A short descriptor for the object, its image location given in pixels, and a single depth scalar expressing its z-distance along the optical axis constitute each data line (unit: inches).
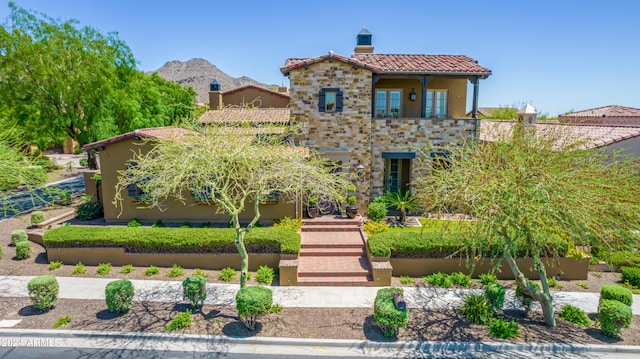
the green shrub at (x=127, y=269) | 510.0
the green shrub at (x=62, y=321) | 378.3
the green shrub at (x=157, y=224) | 641.5
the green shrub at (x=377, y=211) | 655.1
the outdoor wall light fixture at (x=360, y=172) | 721.8
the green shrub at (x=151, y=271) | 502.6
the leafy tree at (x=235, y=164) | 393.4
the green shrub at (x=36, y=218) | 647.8
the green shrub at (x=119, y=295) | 392.8
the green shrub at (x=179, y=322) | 375.9
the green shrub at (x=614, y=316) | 356.8
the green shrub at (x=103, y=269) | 505.0
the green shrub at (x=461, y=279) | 482.3
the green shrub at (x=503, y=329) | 364.5
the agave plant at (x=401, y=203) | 673.0
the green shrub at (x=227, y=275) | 495.5
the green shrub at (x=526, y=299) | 403.2
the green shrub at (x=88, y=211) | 687.7
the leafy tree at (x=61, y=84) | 863.1
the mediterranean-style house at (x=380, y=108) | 706.8
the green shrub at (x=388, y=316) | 355.3
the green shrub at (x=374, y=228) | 605.0
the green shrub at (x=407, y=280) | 489.1
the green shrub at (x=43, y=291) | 394.9
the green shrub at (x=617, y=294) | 389.1
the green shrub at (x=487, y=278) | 484.1
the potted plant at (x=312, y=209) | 665.6
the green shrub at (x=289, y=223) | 605.5
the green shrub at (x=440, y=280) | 480.4
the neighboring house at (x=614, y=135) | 676.7
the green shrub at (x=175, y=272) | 500.8
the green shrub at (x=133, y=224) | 635.5
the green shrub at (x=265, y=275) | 486.3
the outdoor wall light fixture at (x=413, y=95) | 768.3
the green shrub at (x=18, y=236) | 567.8
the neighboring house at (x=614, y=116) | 1127.6
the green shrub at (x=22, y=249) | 540.1
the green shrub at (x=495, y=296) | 406.9
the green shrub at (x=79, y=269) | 504.1
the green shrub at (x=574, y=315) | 394.0
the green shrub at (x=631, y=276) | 488.4
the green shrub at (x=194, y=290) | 404.5
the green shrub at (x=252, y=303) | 361.4
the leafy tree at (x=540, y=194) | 315.9
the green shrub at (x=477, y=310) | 392.5
